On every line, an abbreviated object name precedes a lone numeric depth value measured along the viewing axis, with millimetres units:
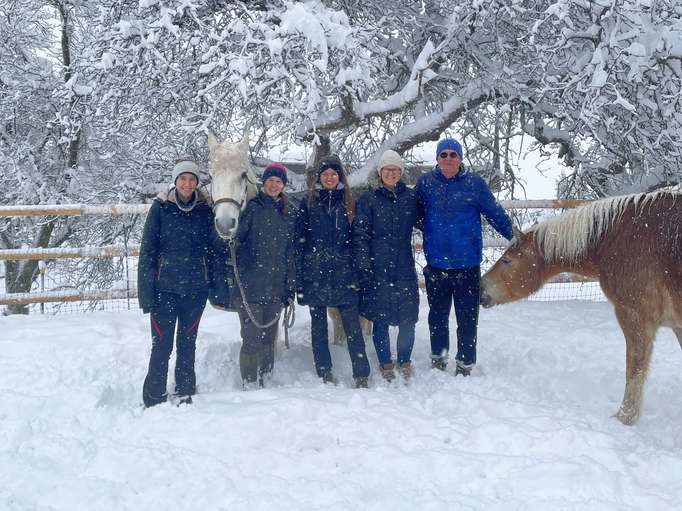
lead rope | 3490
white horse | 3252
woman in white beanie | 3674
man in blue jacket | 3760
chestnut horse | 3195
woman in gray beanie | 3205
